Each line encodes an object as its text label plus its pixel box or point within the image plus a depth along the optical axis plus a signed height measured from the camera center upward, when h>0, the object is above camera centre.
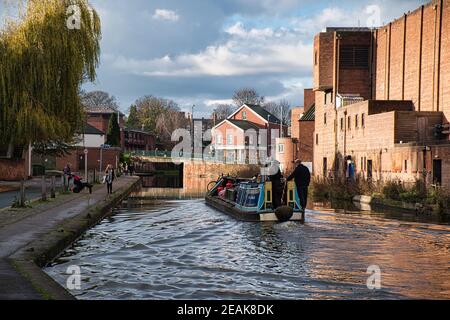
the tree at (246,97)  121.36 +13.66
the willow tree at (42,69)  34.62 +5.48
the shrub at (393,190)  32.91 -1.25
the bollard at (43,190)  27.44 -1.19
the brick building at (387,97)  38.34 +5.35
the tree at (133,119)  129.12 +9.77
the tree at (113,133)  90.88 +4.75
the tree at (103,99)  127.81 +13.92
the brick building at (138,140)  111.88 +4.70
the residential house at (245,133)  98.50 +5.38
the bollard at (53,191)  30.08 -1.35
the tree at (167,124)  125.19 +8.49
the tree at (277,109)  129.14 +12.18
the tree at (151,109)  126.94 +11.99
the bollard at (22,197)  23.58 -1.27
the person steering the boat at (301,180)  23.22 -0.52
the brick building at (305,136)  69.81 +3.45
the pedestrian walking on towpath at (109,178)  34.91 -0.75
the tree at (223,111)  141.14 +12.74
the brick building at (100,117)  93.42 +7.46
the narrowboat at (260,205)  22.53 -1.55
